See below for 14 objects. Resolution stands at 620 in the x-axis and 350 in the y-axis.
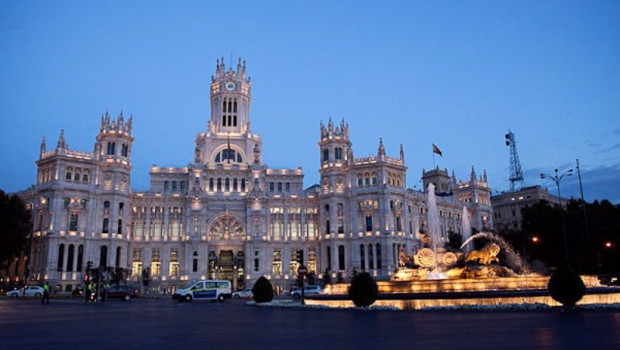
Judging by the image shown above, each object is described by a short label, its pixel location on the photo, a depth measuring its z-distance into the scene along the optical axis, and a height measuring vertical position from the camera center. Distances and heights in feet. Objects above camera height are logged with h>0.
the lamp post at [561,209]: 197.42 +26.18
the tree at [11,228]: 254.88 +28.00
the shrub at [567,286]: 94.68 -2.29
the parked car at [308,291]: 191.50 -4.13
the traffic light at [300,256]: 140.52 +6.19
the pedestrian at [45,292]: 165.17 -2.03
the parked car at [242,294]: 245.24 -5.97
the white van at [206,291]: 184.29 -3.30
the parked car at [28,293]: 225.56 -2.82
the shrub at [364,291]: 110.32 -2.63
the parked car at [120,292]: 208.13 -3.31
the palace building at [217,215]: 294.46 +38.62
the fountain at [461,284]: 104.37 -1.91
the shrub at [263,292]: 143.23 -3.01
